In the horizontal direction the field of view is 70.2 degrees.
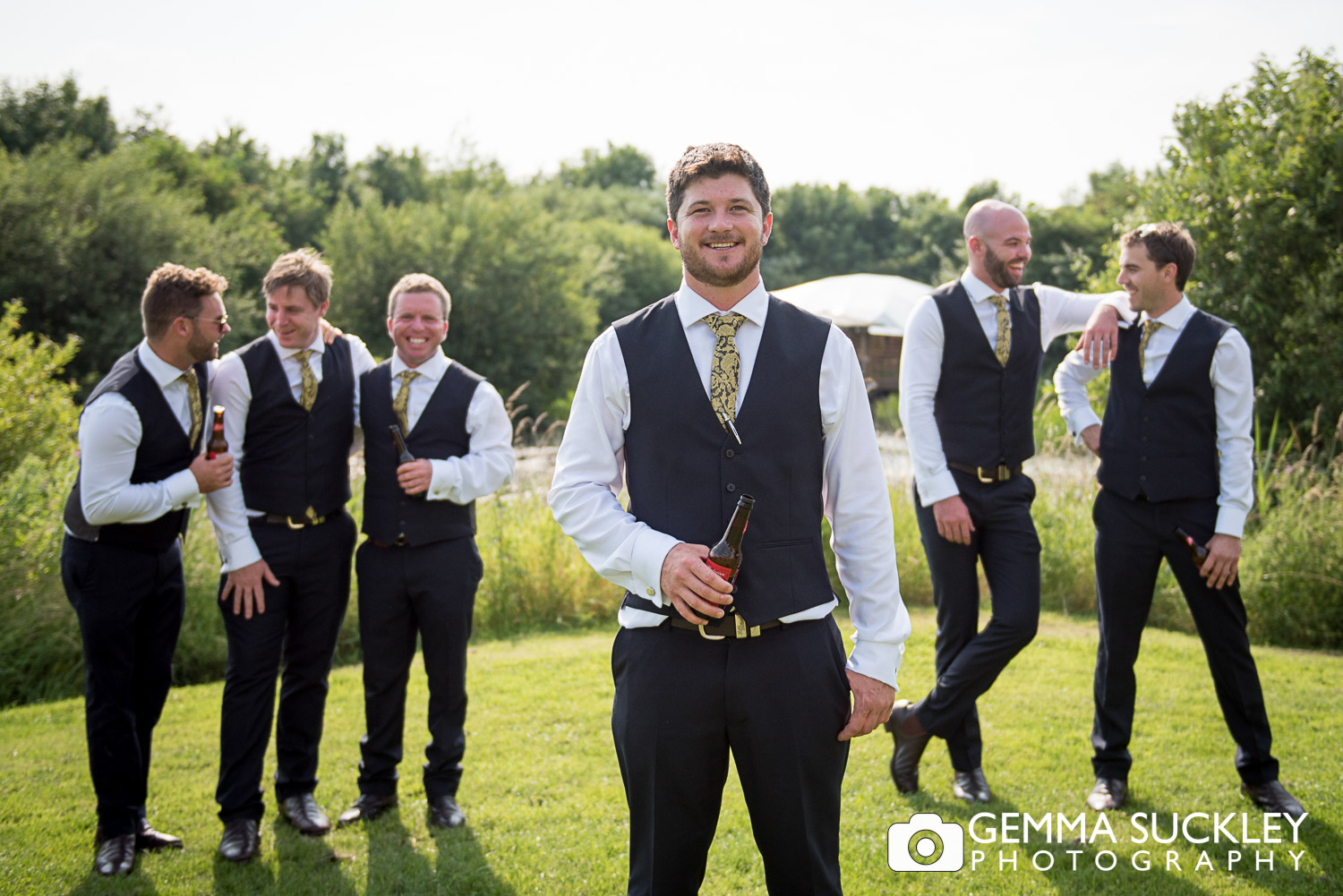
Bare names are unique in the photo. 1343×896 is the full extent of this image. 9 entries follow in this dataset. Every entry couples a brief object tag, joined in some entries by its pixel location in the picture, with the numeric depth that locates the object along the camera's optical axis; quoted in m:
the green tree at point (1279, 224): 9.19
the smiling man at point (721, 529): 2.42
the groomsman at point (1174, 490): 4.22
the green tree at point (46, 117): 26.20
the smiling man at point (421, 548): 4.35
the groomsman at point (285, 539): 4.12
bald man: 4.28
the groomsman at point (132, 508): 3.83
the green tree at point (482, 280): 26.55
